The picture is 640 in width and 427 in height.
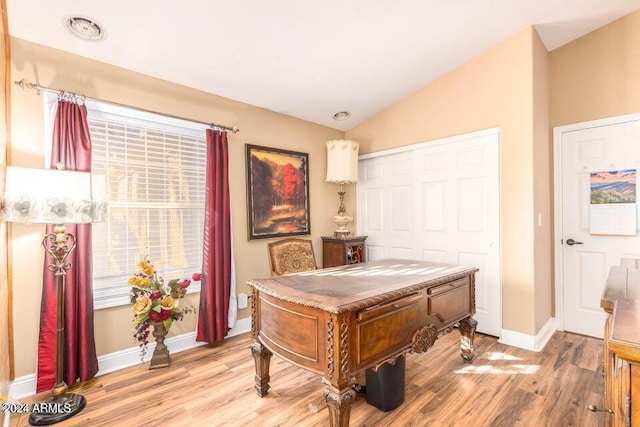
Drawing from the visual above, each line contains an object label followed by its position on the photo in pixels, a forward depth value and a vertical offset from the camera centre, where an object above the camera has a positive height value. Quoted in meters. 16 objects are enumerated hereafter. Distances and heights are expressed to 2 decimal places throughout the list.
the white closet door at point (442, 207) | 3.14 +0.06
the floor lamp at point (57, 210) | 1.72 +0.04
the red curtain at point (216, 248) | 2.94 -0.32
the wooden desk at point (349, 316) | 1.51 -0.61
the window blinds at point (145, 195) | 2.53 +0.19
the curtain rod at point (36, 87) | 2.10 +0.92
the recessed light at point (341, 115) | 3.99 +1.29
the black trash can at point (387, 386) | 1.96 -1.13
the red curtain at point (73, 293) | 2.18 -0.56
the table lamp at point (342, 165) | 3.95 +0.63
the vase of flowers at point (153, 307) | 2.47 -0.74
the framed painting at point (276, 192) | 3.42 +0.26
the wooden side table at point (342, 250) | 3.86 -0.48
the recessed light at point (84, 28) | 2.06 +1.32
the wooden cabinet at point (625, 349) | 0.82 -0.38
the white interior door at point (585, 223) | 2.89 -0.14
